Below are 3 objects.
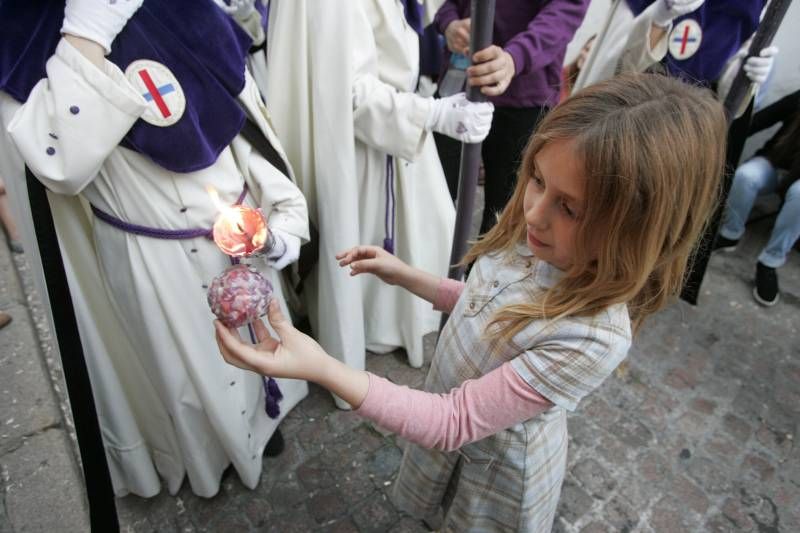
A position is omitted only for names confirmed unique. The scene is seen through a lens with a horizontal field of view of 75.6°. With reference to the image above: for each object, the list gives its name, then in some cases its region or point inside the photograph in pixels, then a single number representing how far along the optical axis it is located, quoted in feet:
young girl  2.97
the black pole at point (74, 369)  4.04
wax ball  3.20
